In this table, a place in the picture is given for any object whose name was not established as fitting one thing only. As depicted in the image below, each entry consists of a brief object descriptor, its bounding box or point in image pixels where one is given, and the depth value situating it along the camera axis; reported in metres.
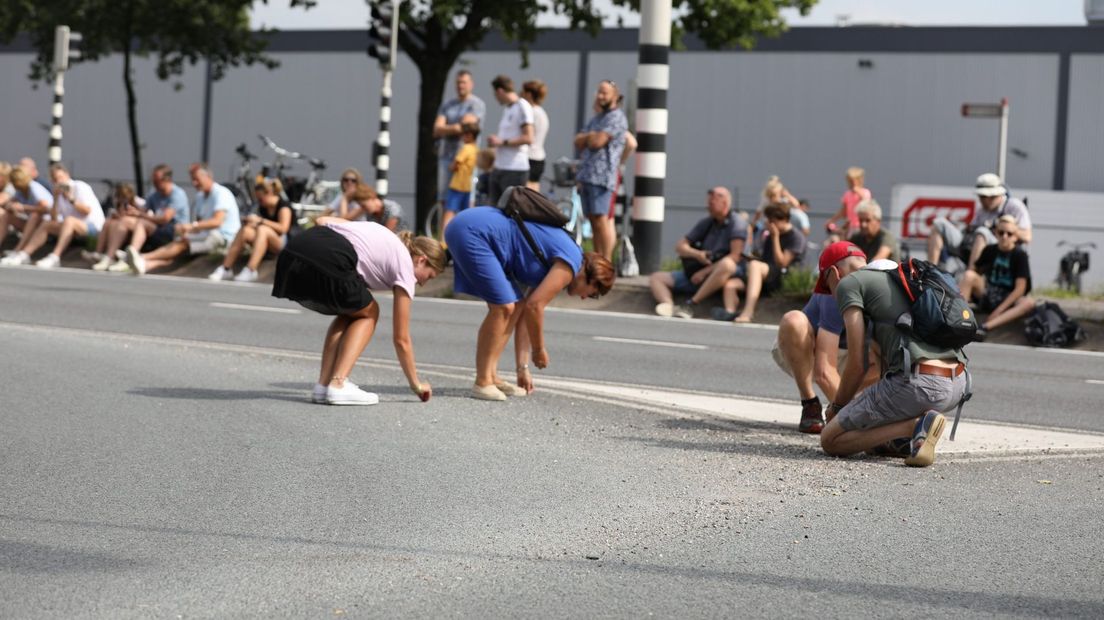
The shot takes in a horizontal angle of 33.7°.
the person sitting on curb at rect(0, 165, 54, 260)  22.72
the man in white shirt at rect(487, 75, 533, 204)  17.92
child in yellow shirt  19.28
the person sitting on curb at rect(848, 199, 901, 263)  16.58
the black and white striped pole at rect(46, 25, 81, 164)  26.98
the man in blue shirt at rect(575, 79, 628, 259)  17.78
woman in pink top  9.56
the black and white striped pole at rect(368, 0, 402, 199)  22.58
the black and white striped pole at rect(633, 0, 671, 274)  19.39
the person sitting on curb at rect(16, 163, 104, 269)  22.50
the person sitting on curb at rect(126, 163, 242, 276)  21.28
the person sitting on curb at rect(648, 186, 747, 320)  17.33
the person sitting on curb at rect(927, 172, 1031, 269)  16.86
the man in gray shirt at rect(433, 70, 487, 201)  19.14
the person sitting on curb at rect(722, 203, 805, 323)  17.16
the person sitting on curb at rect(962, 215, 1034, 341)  16.30
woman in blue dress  10.00
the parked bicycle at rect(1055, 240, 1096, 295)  27.78
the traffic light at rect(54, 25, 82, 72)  26.94
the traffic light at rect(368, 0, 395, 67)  22.59
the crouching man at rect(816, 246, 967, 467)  8.32
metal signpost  24.72
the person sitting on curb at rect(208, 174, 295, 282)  20.34
